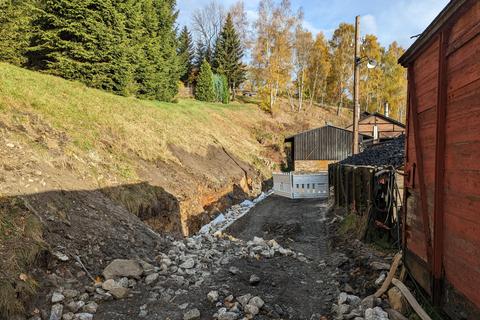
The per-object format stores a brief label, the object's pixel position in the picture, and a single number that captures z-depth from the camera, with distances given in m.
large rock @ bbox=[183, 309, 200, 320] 5.02
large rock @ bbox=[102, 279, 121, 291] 5.78
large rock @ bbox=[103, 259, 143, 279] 6.29
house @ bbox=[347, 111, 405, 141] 33.03
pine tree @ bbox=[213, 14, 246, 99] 53.69
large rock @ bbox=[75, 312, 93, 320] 4.91
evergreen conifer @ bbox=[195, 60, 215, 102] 44.62
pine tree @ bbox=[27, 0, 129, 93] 17.97
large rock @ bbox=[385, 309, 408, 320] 4.56
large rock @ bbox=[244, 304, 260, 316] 5.10
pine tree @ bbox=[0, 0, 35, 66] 15.92
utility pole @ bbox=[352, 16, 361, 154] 16.30
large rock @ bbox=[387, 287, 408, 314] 4.80
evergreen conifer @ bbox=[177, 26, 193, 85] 50.31
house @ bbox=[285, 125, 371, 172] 31.48
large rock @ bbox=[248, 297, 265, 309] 5.29
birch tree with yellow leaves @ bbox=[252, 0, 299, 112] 43.25
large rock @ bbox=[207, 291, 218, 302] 5.56
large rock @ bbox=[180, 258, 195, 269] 7.17
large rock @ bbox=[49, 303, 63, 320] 4.88
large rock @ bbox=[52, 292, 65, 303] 5.17
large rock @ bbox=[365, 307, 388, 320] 4.63
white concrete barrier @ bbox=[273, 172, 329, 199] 17.83
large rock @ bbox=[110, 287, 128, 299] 5.61
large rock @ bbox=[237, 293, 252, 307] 5.38
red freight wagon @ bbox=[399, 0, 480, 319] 3.32
